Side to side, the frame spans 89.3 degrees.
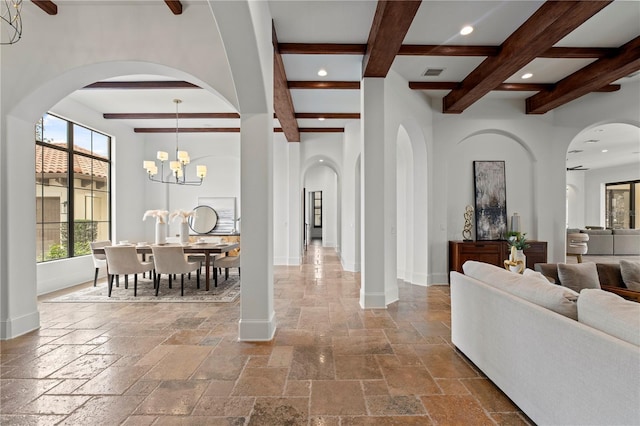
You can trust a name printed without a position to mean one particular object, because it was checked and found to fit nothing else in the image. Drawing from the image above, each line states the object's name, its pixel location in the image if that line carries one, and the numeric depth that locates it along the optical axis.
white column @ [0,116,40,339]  3.22
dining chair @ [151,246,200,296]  4.91
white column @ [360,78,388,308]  4.25
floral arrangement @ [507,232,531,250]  4.12
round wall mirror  8.67
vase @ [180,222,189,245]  5.91
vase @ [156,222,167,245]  5.80
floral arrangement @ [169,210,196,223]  5.96
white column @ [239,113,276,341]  3.18
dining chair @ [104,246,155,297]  4.91
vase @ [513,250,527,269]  4.59
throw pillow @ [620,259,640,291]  3.35
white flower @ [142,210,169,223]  5.77
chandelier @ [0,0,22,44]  3.24
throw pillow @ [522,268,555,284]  2.26
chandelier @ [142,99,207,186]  5.70
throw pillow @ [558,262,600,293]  3.32
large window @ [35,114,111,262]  5.45
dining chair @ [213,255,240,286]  5.62
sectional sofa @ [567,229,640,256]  9.41
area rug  4.70
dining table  5.23
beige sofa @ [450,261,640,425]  1.34
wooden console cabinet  5.46
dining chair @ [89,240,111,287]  5.41
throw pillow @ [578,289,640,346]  1.37
